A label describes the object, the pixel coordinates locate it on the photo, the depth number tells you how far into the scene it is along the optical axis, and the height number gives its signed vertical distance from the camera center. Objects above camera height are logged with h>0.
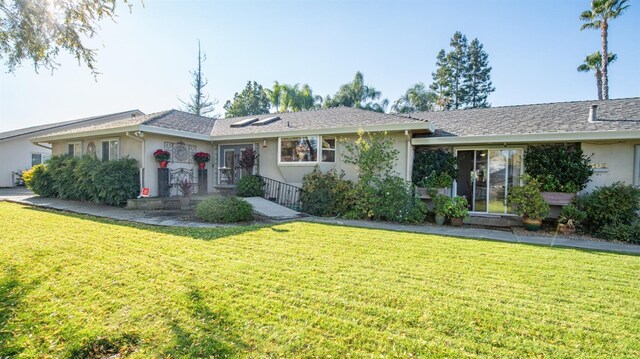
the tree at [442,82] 34.31 +10.25
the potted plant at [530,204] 8.32 -0.77
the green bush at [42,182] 13.34 -0.50
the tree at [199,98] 32.97 +7.88
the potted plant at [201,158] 12.73 +0.57
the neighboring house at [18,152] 19.75 +1.22
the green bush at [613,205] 7.66 -0.73
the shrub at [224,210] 8.28 -1.02
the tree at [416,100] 33.31 +7.96
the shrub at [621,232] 7.06 -1.30
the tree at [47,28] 5.84 +2.80
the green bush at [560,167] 8.47 +0.23
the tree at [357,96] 33.72 +8.44
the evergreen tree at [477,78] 33.94 +10.48
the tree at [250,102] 39.81 +9.18
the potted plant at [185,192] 11.09 -0.76
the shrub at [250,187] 11.62 -0.53
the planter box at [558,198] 8.38 -0.60
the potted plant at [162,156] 11.19 +0.56
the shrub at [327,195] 9.84 -0.68
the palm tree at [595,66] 20.02 +7.17
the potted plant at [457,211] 8.88 -1.03
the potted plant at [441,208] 8.96 -0.96
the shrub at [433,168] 9.67 +0.20
